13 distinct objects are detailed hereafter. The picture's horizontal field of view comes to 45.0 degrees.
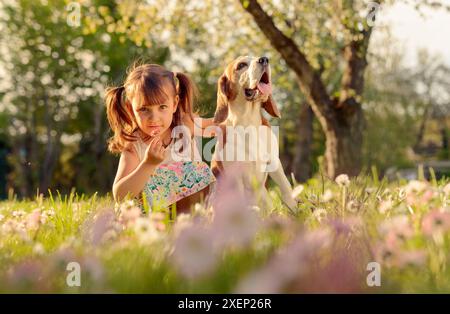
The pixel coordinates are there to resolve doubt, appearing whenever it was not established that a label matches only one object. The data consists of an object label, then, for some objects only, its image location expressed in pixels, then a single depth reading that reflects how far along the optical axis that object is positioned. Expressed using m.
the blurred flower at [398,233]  1.94
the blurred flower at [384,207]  2.79
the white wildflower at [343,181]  2.82
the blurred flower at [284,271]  1.60
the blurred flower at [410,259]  1.80
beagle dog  4.13
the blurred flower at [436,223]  2.11
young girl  3.86
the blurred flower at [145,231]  2.04
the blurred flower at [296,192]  2.51
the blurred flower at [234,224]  1.76
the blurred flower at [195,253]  1.73
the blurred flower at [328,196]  2.45
